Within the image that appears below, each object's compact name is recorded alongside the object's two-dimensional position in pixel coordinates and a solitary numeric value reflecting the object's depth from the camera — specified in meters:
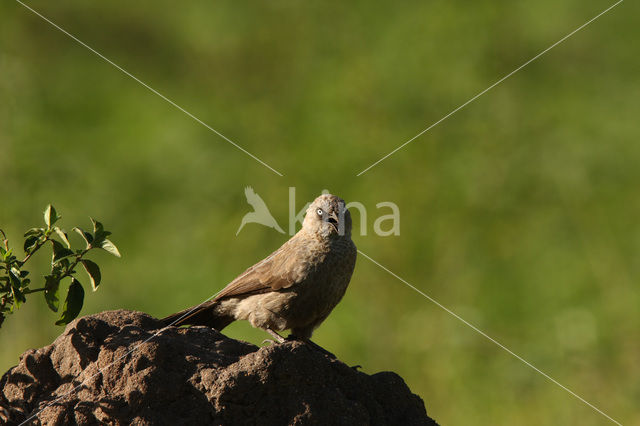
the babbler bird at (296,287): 11.31
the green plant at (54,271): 8.54
